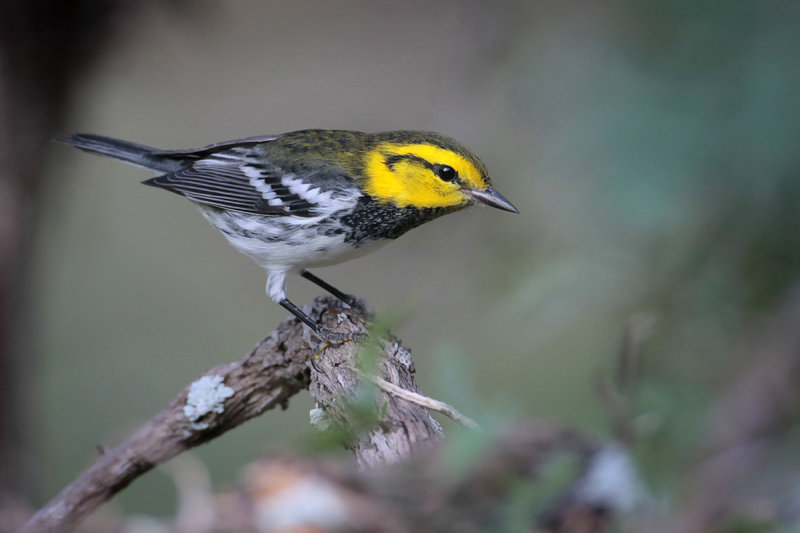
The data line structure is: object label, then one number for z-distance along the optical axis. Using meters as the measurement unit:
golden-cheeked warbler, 6.10
